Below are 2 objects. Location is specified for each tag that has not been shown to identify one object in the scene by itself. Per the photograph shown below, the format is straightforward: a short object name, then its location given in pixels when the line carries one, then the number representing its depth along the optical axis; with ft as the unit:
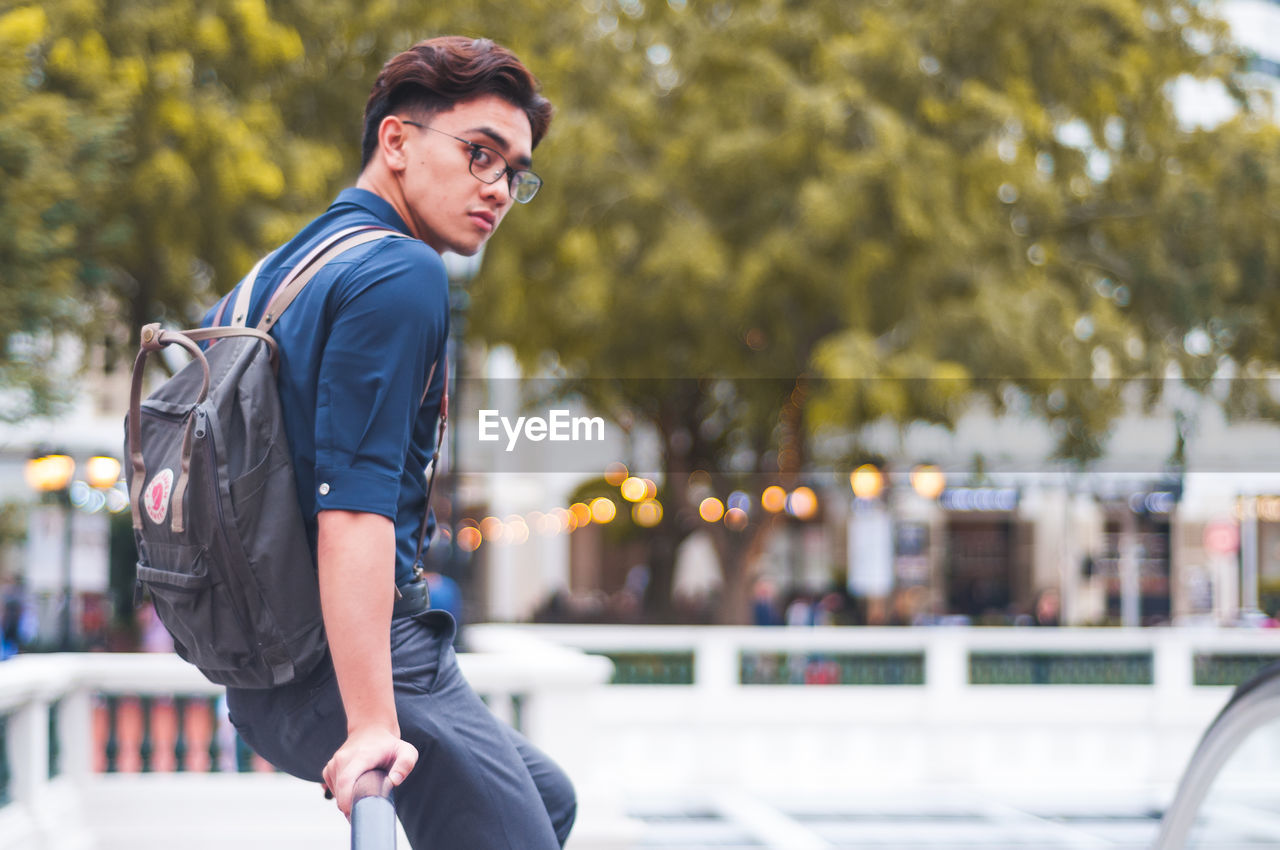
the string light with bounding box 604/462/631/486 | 66.28
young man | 5.32
